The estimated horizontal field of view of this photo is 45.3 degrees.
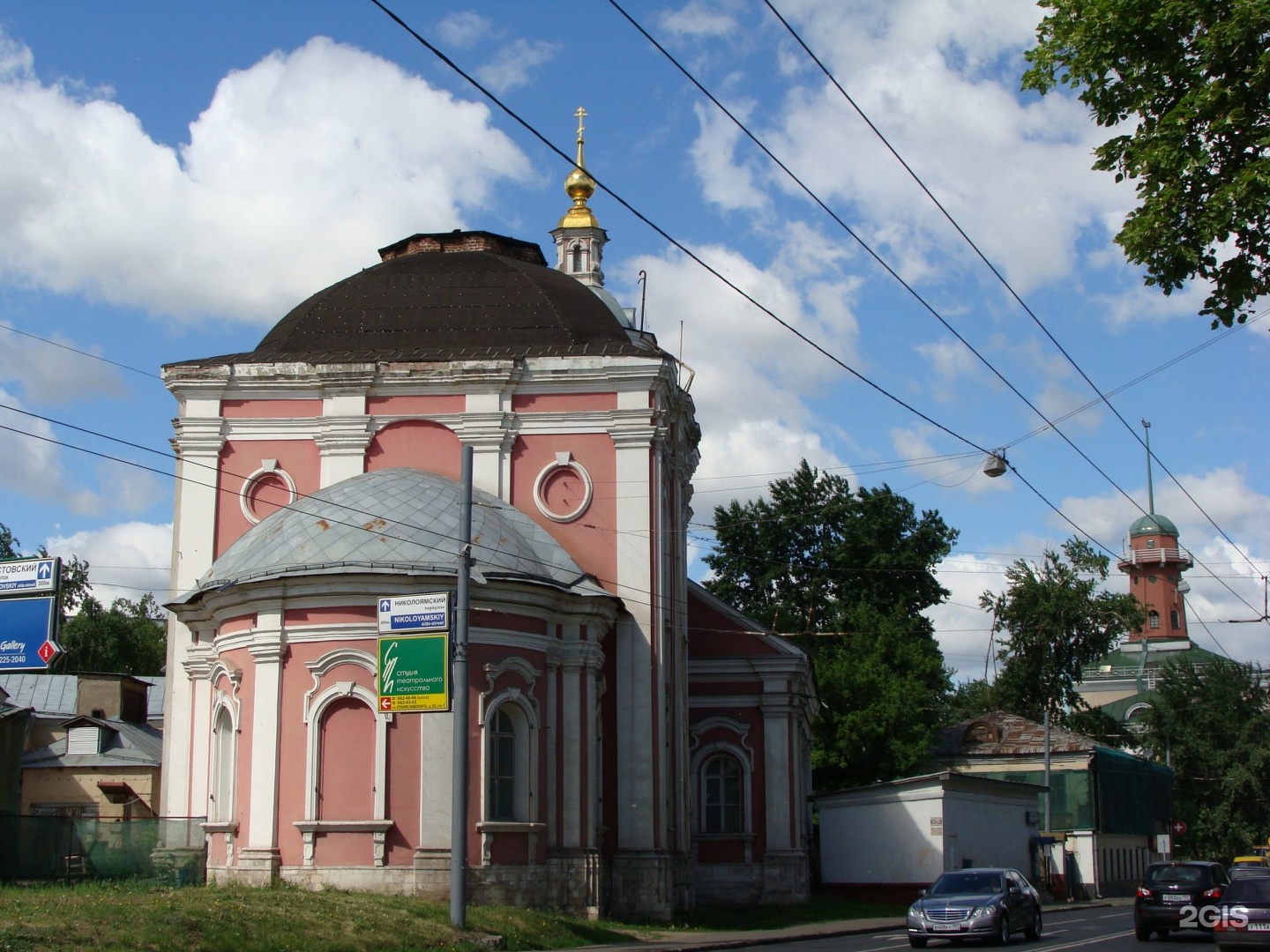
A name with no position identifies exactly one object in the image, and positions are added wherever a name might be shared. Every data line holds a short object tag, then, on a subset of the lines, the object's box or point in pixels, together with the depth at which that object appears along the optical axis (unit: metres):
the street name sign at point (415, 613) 21.85
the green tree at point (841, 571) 52.94
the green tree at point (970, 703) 64.69
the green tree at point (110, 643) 62.53
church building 24.67
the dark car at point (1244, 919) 19.23
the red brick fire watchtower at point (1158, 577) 95.38
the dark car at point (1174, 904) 23.69
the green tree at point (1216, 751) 63.84
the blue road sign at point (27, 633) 23.27
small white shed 37.91
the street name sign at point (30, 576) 23.45
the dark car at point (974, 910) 22.00
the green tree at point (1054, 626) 61.56
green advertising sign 21.73
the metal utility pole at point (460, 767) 20.64
